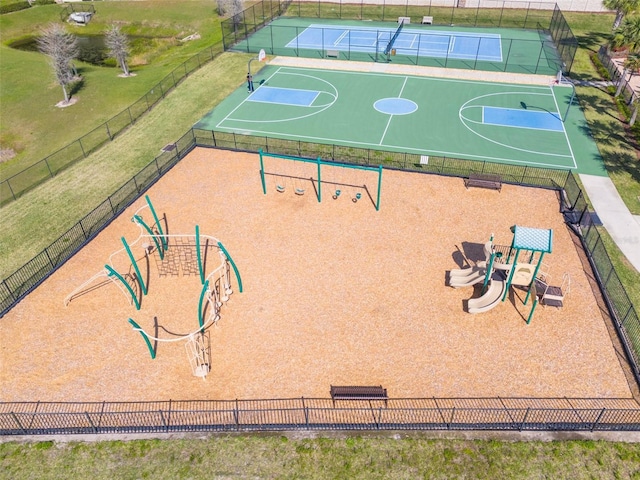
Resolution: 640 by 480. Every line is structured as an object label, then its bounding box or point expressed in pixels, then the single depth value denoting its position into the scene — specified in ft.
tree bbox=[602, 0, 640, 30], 170.40
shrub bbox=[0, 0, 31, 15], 260.42
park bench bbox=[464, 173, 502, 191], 99.19
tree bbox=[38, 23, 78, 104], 159.12
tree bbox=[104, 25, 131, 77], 174.40
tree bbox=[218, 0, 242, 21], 226.79
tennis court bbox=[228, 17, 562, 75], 172.35
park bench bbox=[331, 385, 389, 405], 58.80
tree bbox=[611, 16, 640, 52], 134.98
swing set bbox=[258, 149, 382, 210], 93.21
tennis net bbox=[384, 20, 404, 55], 183.55
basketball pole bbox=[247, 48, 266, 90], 150.16
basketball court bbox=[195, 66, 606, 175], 118.62
